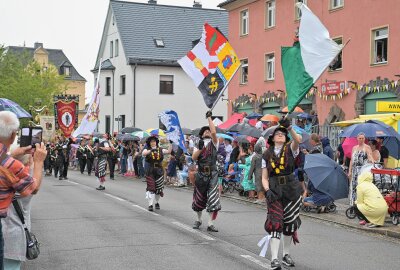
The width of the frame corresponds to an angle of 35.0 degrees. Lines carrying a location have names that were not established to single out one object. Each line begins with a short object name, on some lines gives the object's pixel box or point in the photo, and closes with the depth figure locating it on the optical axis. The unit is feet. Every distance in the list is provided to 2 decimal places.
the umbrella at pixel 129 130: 106.80
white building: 164.76
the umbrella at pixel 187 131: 94.99
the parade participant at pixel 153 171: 47.50
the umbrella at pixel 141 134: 94.79
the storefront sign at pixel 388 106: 61.52
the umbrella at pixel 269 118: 69.65
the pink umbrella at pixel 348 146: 57.47
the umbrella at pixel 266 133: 52.17
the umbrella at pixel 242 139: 67.76
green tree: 213.05
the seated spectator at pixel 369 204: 40.04
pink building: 81.76
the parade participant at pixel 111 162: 90.72
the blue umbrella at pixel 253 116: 84.94
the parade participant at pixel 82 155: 102.95
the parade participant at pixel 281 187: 26.73
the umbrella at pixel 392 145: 51.14
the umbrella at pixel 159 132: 82.38
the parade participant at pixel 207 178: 37.45
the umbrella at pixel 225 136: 70.34
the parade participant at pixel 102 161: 66.59
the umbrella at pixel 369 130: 46.70
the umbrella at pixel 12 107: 35.78
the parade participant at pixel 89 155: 99.85
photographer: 16.37
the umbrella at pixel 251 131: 66.03
